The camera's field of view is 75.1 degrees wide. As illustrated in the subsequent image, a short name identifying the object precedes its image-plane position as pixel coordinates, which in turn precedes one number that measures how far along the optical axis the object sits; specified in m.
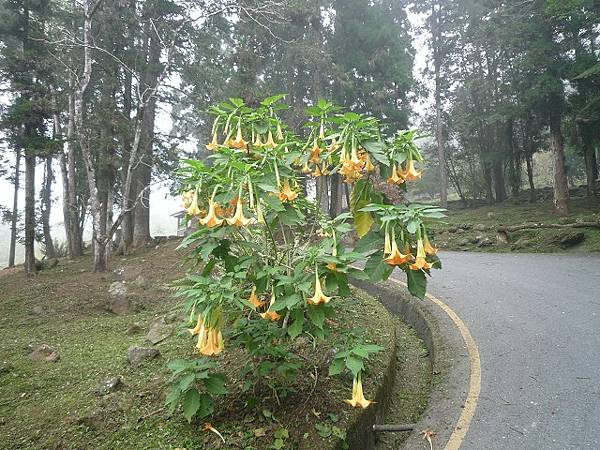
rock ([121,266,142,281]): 8.43
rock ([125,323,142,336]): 4.91
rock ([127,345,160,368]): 3.75
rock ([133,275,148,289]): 7.30
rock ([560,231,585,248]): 10.35
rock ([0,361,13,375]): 3.71
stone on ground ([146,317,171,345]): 4.36
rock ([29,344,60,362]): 4.00
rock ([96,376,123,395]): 3.15
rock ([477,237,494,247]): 12.15
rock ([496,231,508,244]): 11.86
